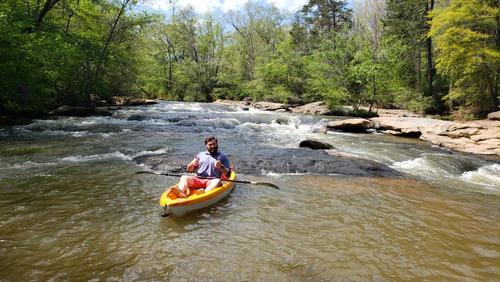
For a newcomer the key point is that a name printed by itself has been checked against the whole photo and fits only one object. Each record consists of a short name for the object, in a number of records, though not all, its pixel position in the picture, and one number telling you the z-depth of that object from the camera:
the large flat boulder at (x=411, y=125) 15.68
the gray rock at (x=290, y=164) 9.03
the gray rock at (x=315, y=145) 11.67
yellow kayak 5.61
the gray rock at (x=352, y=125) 17.50
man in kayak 6.64
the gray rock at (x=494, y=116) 17.58
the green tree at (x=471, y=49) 18.88
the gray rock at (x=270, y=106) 28.04
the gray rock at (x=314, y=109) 24.98
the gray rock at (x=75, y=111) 19.64
